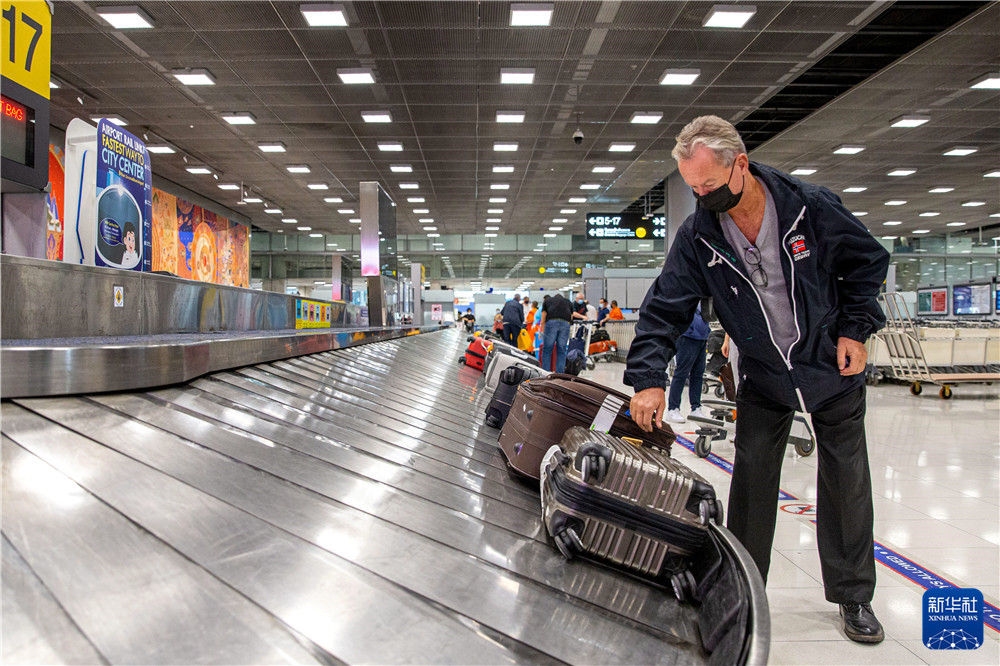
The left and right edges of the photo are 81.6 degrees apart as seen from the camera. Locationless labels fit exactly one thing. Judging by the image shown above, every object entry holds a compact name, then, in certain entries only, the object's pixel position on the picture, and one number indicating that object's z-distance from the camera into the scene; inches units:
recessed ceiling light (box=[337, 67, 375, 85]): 312.7
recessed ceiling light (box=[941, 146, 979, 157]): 449.9
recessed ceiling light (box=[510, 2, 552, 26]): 247.0
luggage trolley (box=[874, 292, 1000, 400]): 328.8
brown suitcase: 70.0
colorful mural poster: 561.0
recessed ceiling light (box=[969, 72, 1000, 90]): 318.7
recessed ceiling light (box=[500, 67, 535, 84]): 311.9
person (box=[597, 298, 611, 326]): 524.7
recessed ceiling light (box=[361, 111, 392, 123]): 376.5
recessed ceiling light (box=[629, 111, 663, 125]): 378.6
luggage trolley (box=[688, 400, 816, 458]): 164.2
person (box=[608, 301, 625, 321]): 577.6
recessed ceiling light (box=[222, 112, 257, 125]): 381.1
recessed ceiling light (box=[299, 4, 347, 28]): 247.3
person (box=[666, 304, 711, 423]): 220.2
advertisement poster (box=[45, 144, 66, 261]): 385.4
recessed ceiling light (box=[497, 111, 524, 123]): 376.3
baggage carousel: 30.2
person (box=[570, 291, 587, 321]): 452.8
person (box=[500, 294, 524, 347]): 415.8
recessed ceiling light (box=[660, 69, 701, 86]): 314.7
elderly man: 66.9
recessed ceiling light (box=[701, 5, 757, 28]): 248.7
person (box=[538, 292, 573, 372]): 337.7
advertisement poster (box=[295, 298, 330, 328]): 233.1
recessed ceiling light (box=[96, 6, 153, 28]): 251.6
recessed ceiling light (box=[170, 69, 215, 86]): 316.8
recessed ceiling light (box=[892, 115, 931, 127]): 385.4
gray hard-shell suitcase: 51.1
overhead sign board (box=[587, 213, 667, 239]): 597.6
